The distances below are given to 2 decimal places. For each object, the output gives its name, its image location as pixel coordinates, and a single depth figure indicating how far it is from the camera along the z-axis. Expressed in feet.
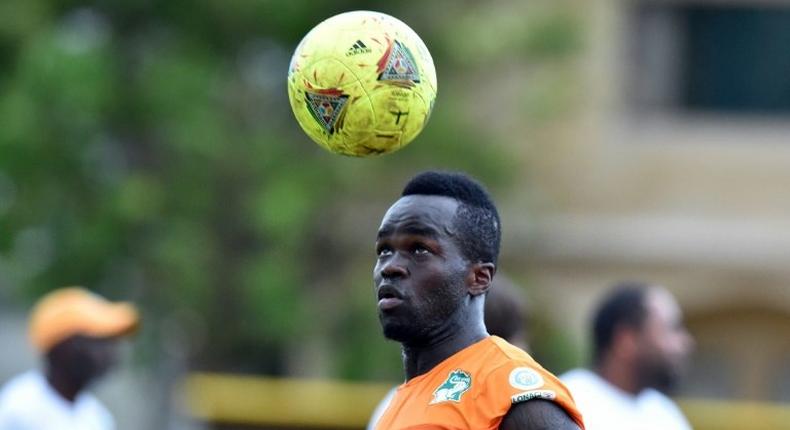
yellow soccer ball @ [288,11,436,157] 38.83
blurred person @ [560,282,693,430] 59.36
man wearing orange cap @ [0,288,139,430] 65.62
